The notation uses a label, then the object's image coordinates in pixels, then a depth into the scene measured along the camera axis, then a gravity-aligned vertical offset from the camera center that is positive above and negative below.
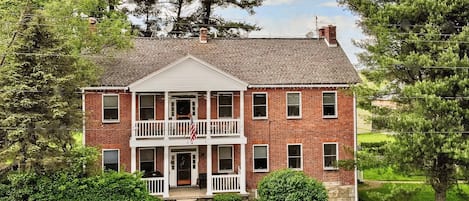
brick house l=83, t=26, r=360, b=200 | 24.05 -0.45
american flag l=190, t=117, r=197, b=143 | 23.75 -0.98
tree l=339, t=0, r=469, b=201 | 19.38 +1.29
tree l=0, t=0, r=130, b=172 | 19.97 +0.62
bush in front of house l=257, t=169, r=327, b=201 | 22.12 -3.36
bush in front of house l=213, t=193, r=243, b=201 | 23.33 -3.91
